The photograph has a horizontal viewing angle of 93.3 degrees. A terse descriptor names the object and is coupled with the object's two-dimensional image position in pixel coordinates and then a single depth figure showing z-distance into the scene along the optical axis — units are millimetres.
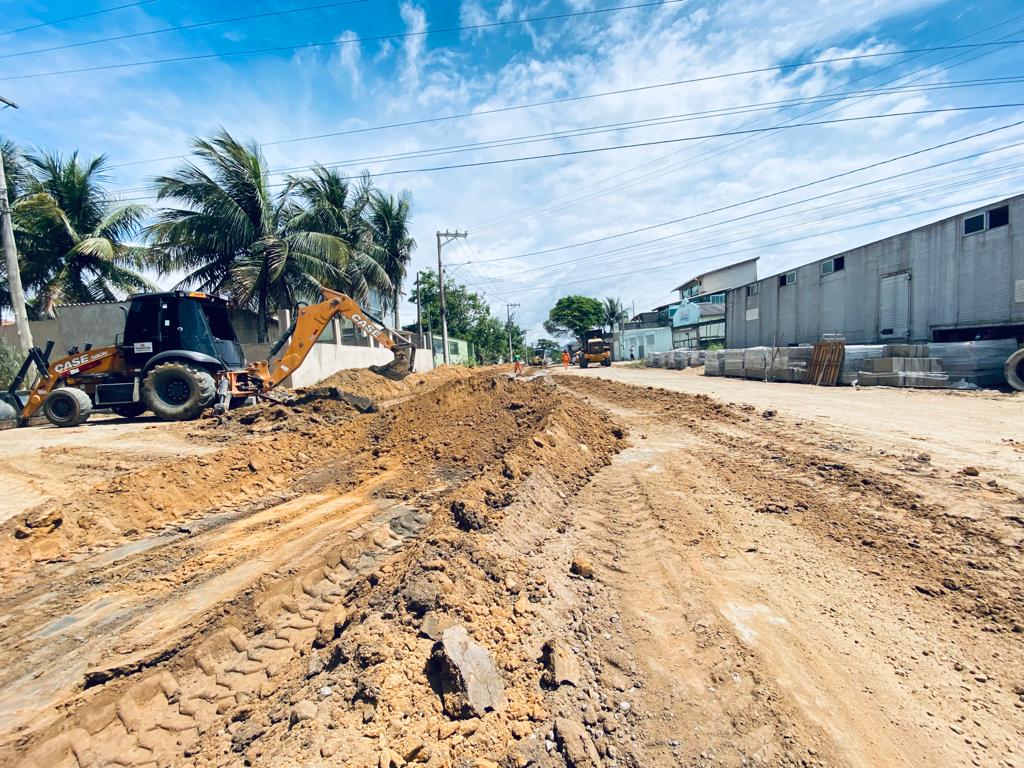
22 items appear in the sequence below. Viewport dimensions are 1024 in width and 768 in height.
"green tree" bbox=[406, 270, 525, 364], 48094
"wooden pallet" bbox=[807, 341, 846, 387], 16703
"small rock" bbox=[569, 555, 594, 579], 3727
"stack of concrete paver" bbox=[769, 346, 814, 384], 18250
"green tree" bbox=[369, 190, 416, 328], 31469
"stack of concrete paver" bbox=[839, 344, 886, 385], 16109
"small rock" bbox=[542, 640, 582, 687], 2492
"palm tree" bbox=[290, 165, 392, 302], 23431
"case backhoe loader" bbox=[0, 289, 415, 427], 10633
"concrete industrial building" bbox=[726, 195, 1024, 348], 15164
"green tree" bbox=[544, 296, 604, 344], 77938
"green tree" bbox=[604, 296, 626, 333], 77688
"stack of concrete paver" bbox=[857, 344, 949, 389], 14273
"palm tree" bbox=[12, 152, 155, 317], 19469
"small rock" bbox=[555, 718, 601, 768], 2043
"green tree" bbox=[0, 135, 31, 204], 19156
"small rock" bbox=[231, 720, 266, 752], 2186
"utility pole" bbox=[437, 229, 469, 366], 32969
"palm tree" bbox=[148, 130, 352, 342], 18422
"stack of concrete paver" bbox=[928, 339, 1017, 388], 13453
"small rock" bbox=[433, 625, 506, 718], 2252
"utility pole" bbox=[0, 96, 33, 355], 12922
